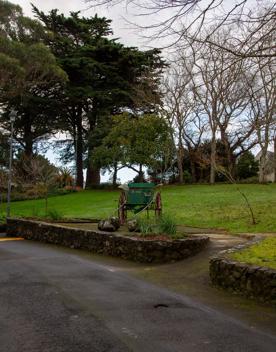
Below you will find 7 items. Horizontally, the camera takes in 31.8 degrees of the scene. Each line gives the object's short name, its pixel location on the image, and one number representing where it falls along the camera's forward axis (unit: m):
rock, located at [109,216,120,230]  12.99
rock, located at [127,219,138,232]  12.47
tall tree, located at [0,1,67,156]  28.52
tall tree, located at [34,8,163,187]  37.34
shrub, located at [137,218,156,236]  11.41
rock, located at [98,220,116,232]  12.84
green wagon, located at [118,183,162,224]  14.54
